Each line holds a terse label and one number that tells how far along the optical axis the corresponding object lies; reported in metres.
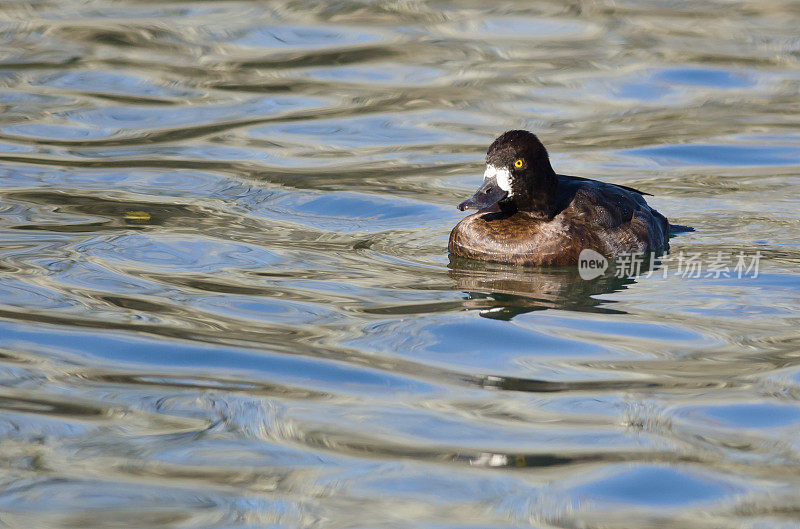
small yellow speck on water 18.14
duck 15.99
